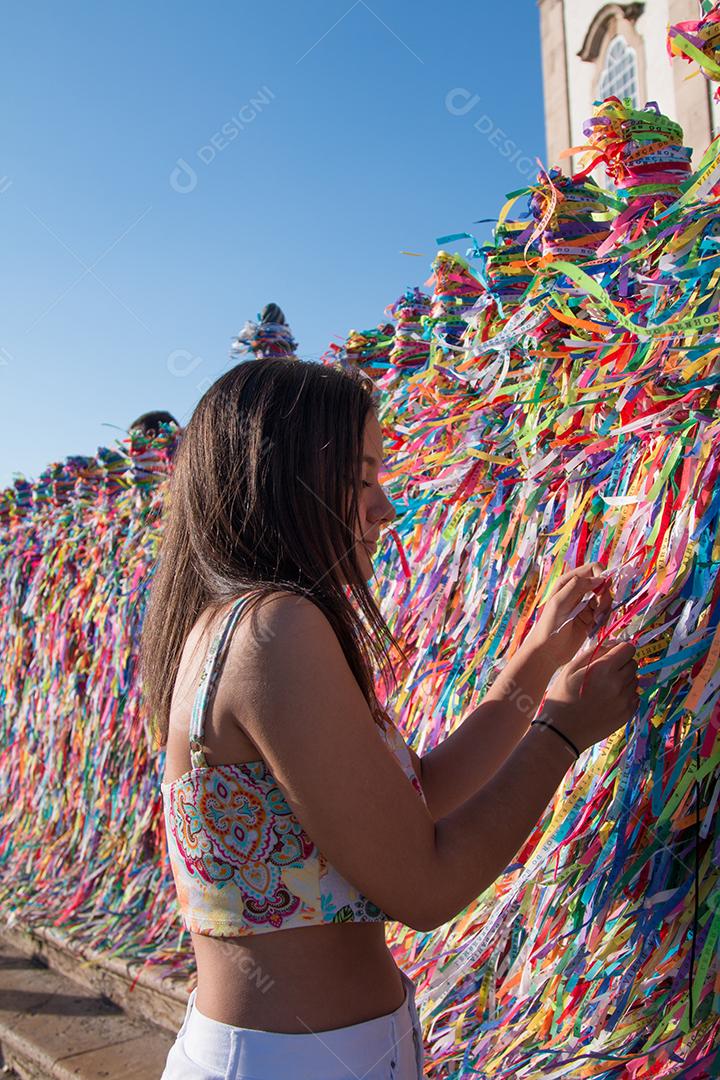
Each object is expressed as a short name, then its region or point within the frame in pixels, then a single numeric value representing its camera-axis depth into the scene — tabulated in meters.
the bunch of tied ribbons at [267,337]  3.45
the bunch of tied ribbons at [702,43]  1.19
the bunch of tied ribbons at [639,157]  1.41
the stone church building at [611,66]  9.61
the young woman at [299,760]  0.99
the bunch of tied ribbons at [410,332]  2.35
